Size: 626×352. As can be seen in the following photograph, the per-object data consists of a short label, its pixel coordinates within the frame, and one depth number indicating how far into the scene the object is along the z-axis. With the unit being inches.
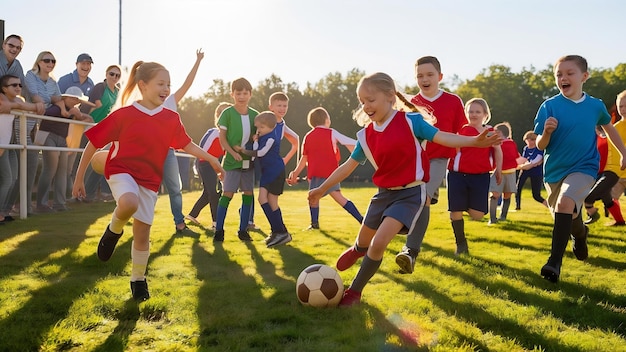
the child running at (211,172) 369.4
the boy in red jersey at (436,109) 231.6
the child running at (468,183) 272.7
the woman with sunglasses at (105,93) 418.6
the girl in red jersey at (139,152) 175.3
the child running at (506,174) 436.1
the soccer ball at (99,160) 202.5
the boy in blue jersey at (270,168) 299.1
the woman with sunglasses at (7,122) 341.4
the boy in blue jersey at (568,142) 207.9
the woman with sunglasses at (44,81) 376.2
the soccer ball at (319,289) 164.4
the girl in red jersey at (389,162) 167.2
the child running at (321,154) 364.8
